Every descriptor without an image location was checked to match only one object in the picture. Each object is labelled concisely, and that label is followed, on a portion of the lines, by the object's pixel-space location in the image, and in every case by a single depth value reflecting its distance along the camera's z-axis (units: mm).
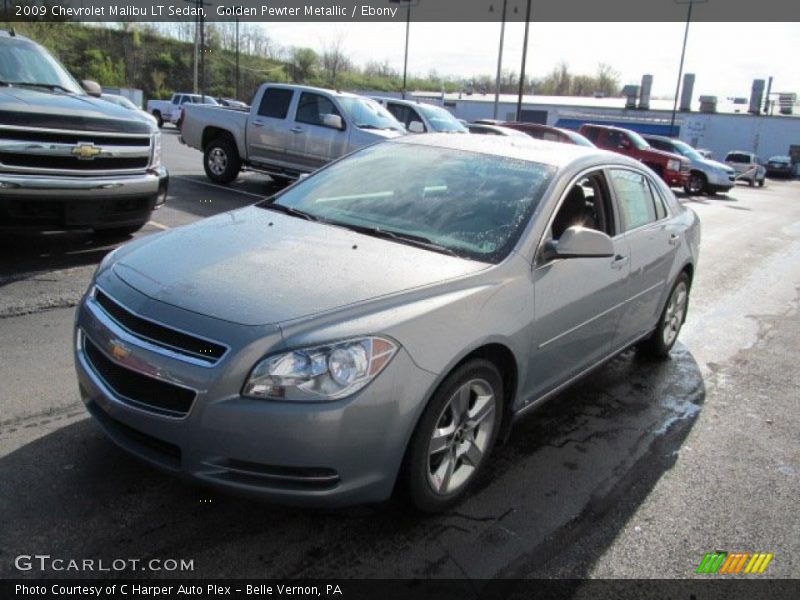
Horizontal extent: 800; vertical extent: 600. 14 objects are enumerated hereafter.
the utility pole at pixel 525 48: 26850
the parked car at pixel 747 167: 34344
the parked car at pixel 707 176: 22781
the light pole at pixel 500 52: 34288
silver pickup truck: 11680
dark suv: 5570
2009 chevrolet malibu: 2463
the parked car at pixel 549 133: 18672
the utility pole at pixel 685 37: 39375
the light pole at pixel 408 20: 39612
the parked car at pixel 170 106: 39156
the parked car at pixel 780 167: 44656
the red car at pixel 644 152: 21391
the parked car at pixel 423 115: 15539
